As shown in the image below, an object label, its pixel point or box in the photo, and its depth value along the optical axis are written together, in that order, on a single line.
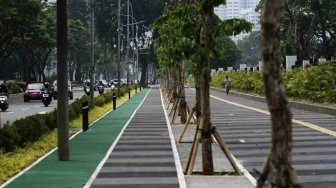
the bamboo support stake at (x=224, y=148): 11.45
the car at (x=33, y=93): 49.06
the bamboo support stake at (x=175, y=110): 25.86
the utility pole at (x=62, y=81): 14.34
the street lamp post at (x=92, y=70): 33.81
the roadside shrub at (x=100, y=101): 37.81
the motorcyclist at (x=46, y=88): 41.38
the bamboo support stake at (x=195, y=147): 11.88
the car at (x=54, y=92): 52.50
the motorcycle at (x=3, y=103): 34.56
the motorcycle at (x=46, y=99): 40.36
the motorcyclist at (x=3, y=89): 41.59
